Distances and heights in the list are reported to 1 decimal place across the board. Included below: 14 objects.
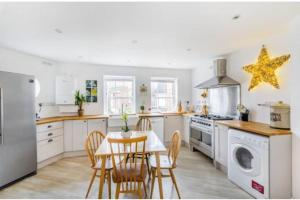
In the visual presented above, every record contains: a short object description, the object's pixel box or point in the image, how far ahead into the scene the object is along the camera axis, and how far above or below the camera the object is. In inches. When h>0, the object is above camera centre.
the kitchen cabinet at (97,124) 144.9 -23.5
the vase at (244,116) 112.3 -12.6
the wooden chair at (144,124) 133.4 -21.7
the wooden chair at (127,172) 66.6 -33.7
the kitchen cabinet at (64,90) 151.6 +9.9
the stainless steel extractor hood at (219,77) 125.5 +19.3
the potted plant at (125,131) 83.7 -17.7
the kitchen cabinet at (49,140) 116.9 -32.7
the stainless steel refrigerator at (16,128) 89.6 -17.4
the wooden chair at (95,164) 77.8 -34.1
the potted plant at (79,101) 156.3 -1.0
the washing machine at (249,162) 74.8 -34.4
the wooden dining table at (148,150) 70.6 -23.8
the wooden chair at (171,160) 79.6 -34.3
